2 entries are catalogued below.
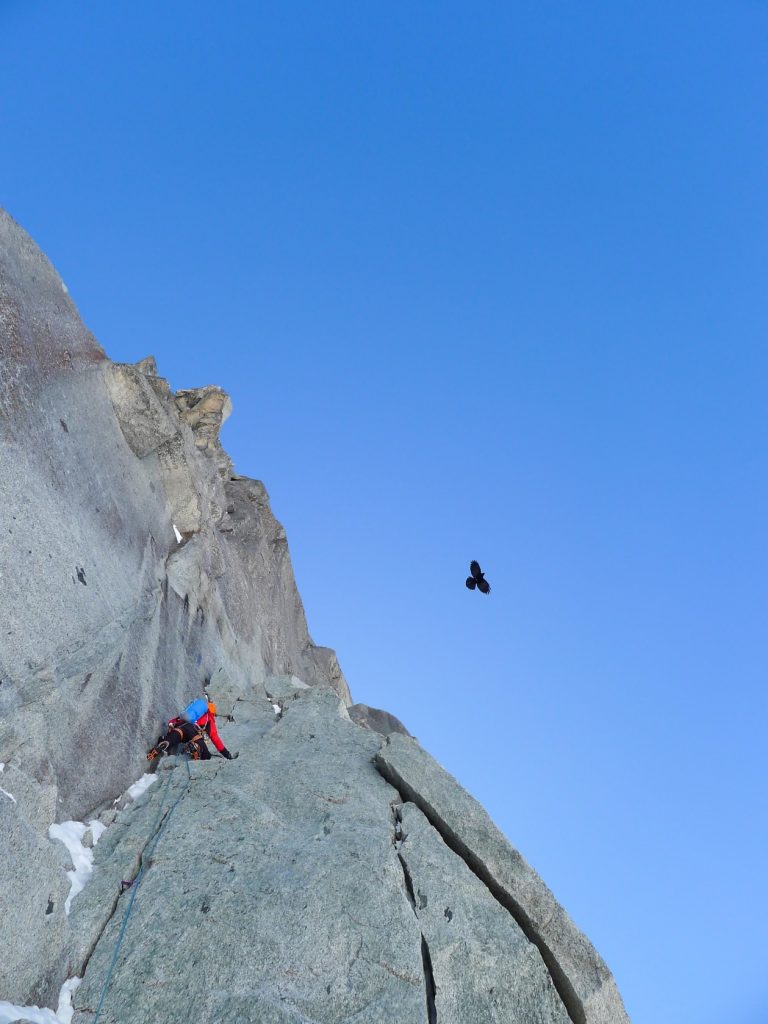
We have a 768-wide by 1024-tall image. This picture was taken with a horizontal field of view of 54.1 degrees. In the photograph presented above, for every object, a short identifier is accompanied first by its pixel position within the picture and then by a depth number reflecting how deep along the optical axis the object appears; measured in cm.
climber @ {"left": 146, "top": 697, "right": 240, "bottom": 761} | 1628
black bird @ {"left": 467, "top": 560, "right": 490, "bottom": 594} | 2405
